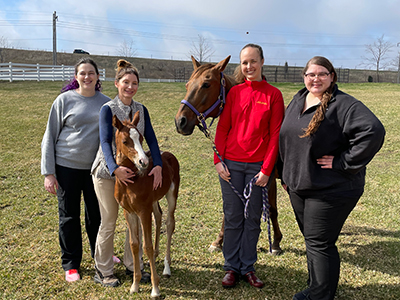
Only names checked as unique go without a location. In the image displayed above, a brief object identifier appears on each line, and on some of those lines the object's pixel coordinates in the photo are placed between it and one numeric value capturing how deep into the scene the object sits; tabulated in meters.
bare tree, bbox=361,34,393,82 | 55.94
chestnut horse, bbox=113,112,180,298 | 2.92
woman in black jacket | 2.52
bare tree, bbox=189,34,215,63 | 49.94
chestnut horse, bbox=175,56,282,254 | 3.41
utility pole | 31.86
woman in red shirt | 3.13
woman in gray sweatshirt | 3.52
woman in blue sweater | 3.13
